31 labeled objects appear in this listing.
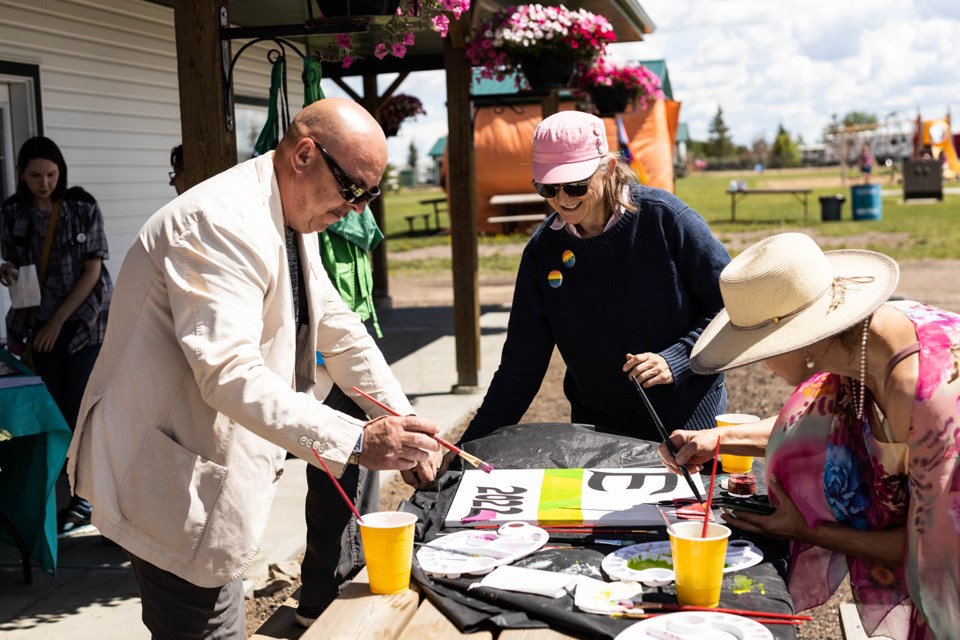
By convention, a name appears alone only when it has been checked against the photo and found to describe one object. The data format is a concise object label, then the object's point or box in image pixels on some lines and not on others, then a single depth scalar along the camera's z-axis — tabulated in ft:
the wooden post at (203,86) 14.99
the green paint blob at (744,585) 7.36
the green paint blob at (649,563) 7.72
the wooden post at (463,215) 29.12
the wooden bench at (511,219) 86.03
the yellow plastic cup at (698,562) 6.85
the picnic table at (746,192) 94.05
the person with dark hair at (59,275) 18.81
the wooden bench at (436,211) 100.48
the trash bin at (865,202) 90.53
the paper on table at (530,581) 7.33
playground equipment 139.74
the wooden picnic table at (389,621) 6.99
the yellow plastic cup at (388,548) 7.43
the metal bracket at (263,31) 15.11
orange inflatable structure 77.61
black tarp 7.05
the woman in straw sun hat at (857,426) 7.27
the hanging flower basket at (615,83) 38.27
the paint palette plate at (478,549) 7.81
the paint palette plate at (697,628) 6.55
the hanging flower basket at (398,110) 44.37
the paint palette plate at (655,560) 7.47
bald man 7.86
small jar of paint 9.37
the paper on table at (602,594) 7.05
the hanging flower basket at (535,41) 28.84
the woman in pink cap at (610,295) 11.41
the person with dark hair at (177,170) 18.58
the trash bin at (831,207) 90.58
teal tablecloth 15.38
